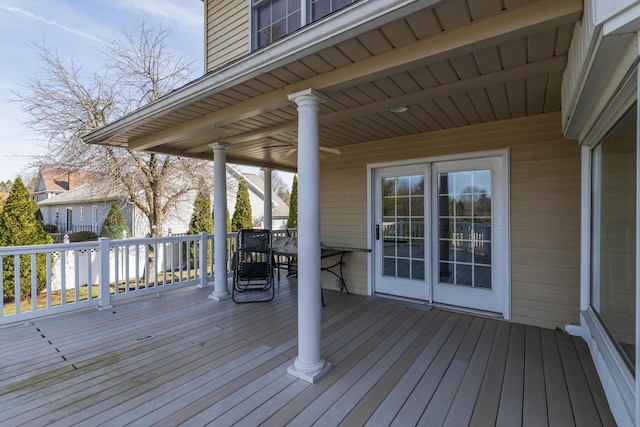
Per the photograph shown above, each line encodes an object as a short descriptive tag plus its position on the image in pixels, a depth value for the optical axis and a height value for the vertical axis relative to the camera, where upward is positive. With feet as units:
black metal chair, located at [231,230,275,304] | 14.80 -2.71
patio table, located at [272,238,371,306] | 14.71 -2.08
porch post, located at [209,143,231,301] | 14.32 -0.57
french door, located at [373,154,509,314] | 11.68 -0.90
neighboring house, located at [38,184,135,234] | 44.89 -0.01
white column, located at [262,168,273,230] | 20.86 +0.89
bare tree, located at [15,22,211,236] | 26.50 +9.72
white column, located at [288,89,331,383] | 7.72 -0.60
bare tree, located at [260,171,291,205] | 92.84 +7.76
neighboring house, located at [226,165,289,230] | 56.55 +1.32
